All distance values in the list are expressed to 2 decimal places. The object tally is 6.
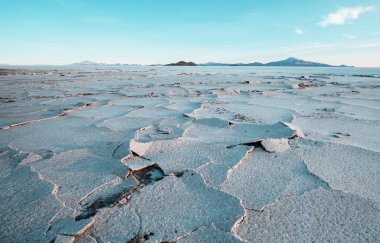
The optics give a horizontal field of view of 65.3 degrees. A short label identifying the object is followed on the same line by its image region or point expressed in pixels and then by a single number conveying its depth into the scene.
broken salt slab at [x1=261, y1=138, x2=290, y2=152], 1.89
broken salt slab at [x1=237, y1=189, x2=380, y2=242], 1.04
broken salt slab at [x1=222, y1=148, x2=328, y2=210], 1.32
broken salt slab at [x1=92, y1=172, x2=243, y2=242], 1.08
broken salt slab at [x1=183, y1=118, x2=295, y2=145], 2.14
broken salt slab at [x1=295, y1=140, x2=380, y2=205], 1.39
